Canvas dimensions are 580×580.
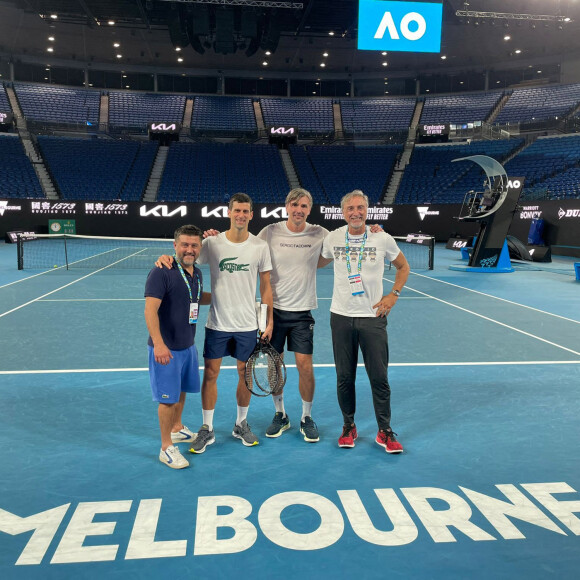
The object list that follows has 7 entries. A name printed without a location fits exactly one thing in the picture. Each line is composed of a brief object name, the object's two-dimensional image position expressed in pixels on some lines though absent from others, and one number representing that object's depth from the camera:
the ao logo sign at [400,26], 27.83
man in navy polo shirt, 4.18
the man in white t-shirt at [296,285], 4.90
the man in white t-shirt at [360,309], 4.59
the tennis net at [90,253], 19.97
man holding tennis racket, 4.60
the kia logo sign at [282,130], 44.06
